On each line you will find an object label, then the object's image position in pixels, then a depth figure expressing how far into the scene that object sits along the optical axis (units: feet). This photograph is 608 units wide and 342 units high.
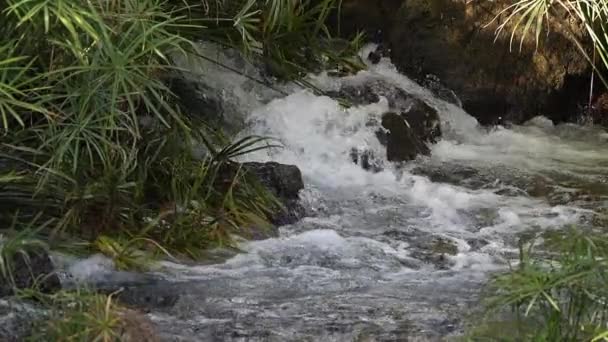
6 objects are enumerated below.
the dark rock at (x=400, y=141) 35.17
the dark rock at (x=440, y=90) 40.22
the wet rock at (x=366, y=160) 34.19
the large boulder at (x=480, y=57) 40.01
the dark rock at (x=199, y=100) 31.91
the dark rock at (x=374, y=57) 40.38
